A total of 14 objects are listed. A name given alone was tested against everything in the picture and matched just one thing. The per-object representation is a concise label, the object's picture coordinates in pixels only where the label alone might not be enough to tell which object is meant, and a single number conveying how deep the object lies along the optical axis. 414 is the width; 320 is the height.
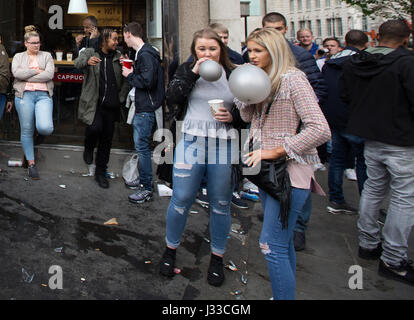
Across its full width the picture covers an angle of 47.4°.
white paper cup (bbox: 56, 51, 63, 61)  7.11
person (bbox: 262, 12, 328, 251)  4.26
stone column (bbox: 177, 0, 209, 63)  6.84
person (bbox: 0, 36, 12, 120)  5.90
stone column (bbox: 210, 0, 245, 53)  7.05
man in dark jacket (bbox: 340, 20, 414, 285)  3.88
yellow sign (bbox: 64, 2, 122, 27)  7.34
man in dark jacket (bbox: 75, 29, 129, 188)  5.67
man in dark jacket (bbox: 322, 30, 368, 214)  5.34
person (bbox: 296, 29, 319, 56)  7.73
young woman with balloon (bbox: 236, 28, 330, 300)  2.80
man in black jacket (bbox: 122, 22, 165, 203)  5.29
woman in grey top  3.42
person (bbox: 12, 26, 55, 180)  5.84
